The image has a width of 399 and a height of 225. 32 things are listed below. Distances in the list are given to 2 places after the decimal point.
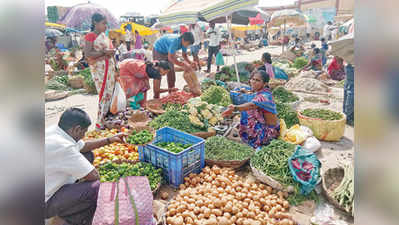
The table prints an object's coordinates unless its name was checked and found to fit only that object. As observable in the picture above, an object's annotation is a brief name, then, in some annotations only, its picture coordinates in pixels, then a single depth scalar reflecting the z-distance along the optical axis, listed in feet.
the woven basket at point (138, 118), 15.55
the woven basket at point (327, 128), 15.17
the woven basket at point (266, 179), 10.32
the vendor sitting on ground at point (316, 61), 34.12
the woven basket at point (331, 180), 10.22
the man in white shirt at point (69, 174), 7.29
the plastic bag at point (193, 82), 20.92
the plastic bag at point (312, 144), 13.68
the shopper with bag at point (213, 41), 35.88
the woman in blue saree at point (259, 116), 12.62
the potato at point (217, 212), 8.89
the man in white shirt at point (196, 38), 34.91
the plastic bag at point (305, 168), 10.13
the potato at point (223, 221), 8.44
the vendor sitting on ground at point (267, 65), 22.86
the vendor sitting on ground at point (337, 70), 31.37
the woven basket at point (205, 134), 14.13
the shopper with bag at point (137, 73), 18.43
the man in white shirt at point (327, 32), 63.57
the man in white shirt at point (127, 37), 47.89
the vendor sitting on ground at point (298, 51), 45.21
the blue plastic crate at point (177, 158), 10.54
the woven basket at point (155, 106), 17.20
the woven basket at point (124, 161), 11.51
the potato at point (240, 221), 8.65
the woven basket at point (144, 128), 11.50
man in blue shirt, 20.53
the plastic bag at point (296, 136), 13.57
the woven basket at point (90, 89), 26.91
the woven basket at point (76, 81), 28.94
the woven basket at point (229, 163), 11.68
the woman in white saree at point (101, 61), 14.64
